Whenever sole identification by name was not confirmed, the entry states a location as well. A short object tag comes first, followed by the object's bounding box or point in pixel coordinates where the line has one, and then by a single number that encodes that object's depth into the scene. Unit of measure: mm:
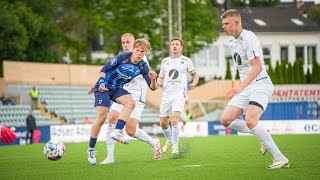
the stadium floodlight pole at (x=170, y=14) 44312
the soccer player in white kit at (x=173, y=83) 17859
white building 73312
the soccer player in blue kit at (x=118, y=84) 14273
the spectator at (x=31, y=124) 34938
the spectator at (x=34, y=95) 42844
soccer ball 14852
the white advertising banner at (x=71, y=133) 35375
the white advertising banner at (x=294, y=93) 53375
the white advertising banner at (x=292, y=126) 36659
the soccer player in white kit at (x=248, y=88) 12117
